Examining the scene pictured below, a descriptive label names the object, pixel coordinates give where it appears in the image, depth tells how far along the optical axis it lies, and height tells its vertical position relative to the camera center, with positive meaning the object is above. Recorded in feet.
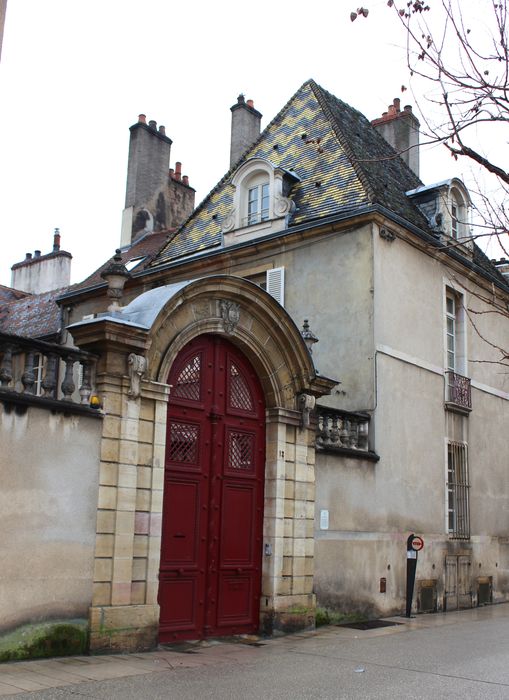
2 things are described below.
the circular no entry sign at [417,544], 41.42 -0.25
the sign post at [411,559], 41.37 -1.00
